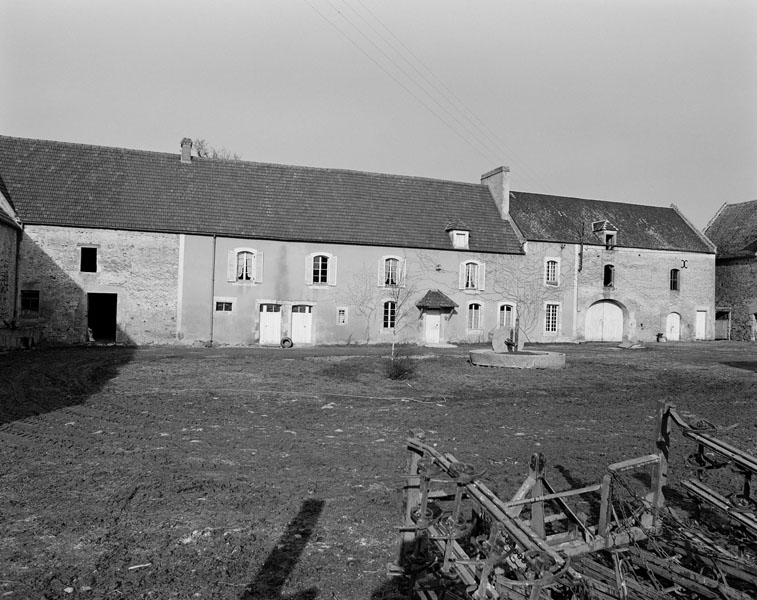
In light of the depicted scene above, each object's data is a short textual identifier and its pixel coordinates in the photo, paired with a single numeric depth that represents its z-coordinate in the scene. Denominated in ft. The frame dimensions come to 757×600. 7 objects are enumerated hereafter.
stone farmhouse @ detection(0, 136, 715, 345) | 86.84
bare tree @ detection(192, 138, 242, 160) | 156.21
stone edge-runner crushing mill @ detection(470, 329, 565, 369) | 65.77
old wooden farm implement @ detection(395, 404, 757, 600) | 11.74
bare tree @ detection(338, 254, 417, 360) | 96.68
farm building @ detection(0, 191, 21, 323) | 78.74
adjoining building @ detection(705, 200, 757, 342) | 123.44
